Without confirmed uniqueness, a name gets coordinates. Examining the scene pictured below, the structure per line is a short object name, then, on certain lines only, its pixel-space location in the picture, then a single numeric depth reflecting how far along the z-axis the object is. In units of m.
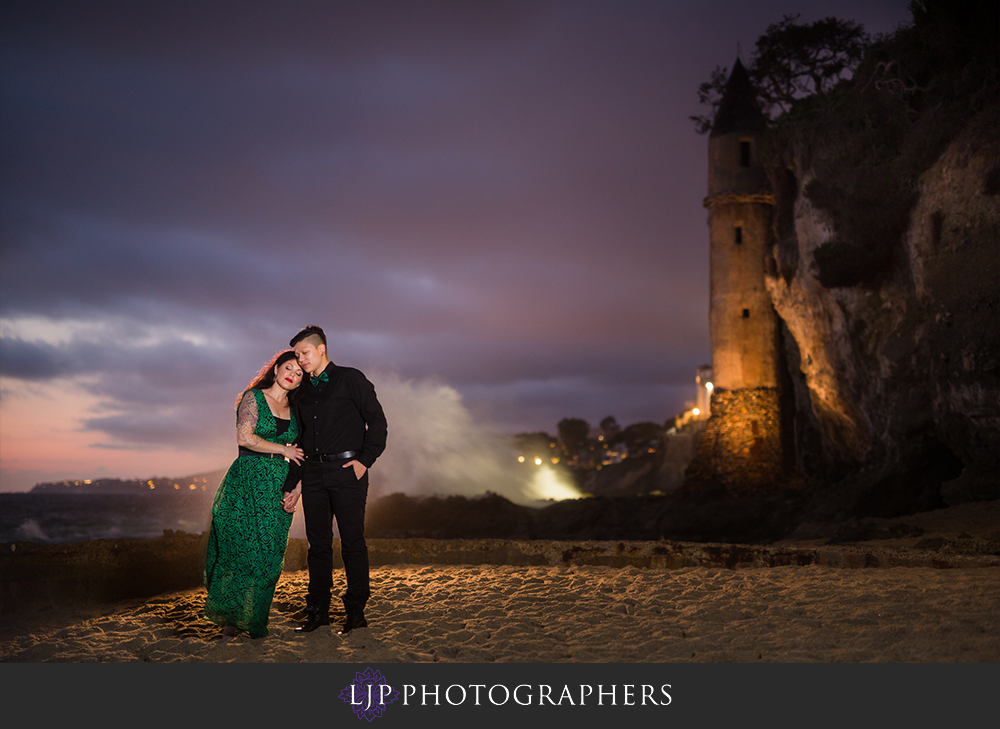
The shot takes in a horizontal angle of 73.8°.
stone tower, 24.75
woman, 4.29
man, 4.37
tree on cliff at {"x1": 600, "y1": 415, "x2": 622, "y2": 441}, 130.25
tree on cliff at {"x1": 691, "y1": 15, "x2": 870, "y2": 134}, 25.00
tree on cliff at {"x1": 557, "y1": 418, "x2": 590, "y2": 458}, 118.06
